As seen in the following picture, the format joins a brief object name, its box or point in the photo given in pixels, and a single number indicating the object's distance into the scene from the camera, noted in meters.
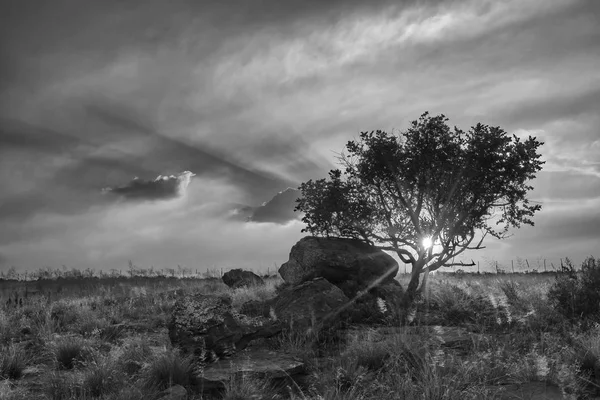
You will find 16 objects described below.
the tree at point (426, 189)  20.38
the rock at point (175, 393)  7.18
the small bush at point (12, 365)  9.26
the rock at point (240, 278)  29.37
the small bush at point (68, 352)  10.01
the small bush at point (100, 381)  7.77
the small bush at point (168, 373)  8.23
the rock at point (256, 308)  15.16
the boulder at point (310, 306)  11.82
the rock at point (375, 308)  14.44
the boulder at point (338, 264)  20.22
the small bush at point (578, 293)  13.80
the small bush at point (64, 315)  15.13
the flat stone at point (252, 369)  8.03
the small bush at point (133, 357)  9.18
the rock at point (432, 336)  10.01
